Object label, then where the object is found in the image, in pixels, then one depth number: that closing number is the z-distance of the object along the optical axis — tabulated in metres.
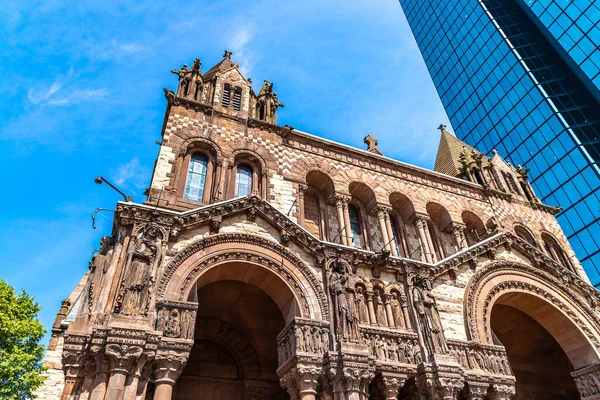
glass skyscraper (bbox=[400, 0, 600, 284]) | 39.88
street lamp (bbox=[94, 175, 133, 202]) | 11.84
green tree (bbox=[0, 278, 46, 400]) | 14.53
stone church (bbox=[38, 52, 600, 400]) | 10.21
